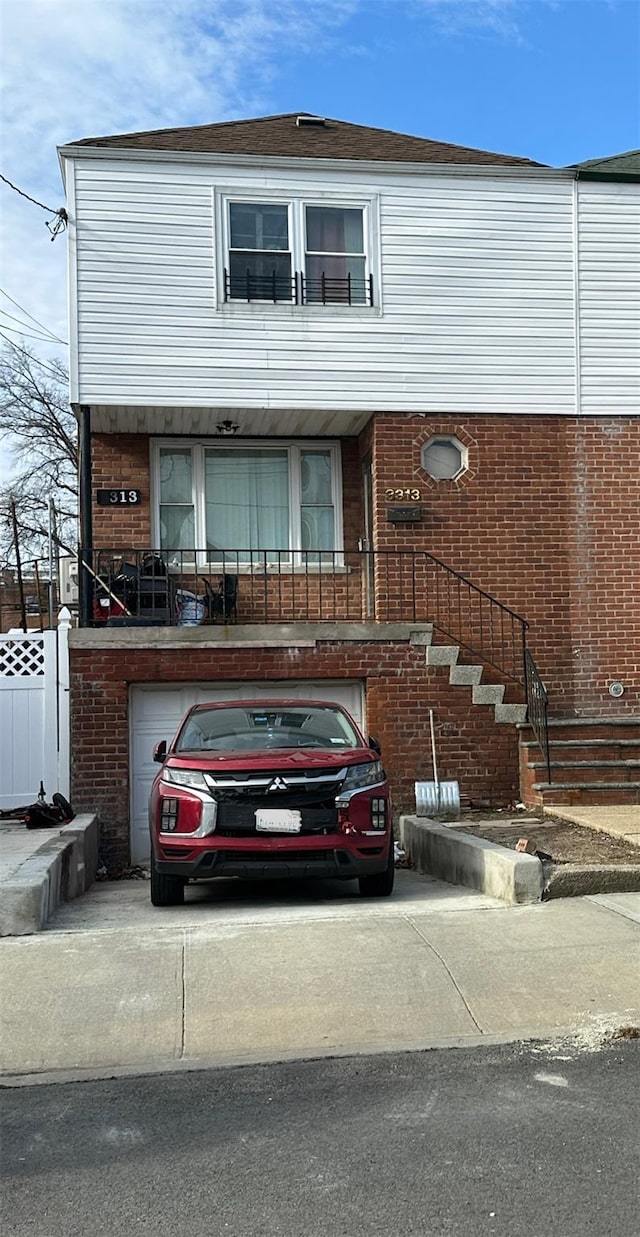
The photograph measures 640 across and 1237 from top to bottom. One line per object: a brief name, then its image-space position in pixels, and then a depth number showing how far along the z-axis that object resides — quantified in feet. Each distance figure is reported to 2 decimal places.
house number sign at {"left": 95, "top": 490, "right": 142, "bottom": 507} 45.24
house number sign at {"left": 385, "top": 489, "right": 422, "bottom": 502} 44.27
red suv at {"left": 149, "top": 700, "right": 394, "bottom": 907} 25.07
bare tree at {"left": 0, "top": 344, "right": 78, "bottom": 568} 98.27
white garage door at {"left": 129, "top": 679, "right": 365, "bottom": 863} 40.50
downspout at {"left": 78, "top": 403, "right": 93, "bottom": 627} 42.34
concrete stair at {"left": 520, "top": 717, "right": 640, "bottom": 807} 39.70
